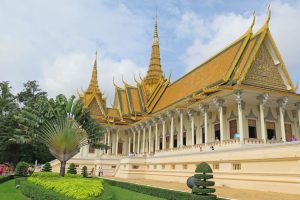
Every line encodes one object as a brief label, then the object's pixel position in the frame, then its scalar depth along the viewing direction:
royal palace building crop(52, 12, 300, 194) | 12.65
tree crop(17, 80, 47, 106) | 42.41
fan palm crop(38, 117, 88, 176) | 13.60
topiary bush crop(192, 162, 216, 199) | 8.80
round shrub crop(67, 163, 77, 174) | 23.27
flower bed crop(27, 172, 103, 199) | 8.17
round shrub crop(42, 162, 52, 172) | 23.14
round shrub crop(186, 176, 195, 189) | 10.91
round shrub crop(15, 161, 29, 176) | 21.62
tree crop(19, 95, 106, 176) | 13.70
